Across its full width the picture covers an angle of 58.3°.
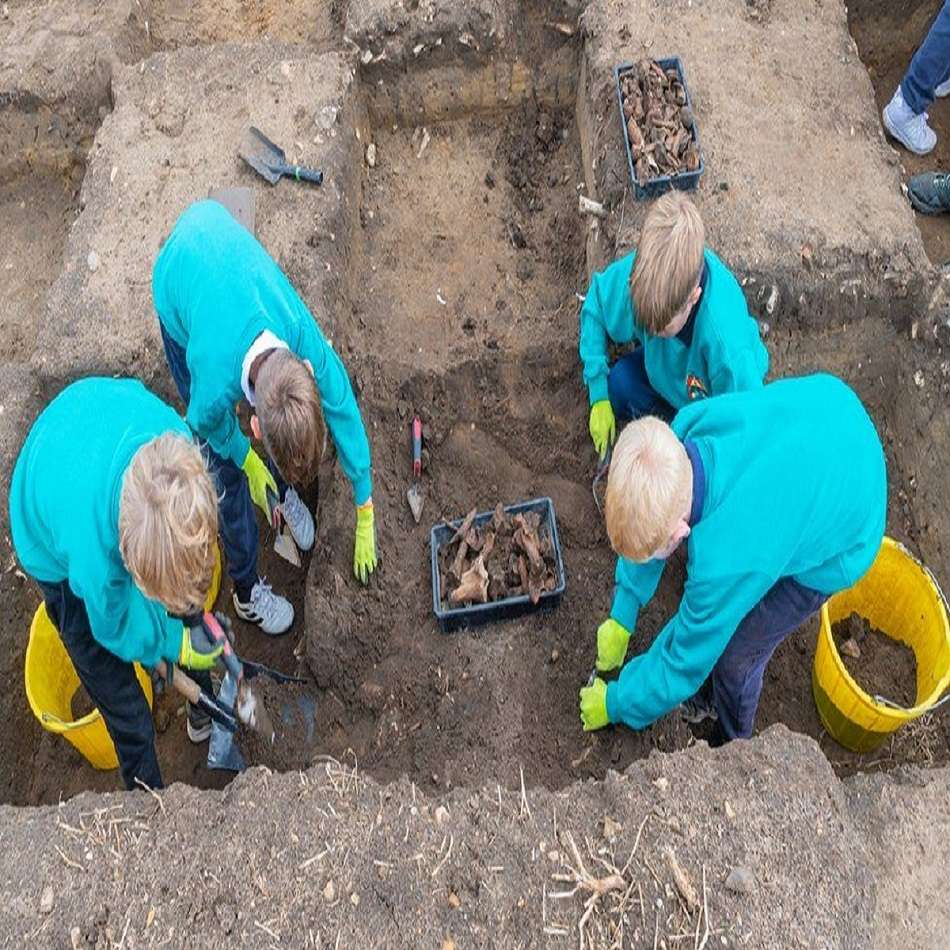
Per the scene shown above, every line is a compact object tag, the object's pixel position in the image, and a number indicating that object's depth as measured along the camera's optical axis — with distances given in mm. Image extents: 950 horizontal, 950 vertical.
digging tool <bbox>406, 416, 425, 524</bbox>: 4320
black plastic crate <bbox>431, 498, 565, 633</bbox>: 3822
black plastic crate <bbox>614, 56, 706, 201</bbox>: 4270
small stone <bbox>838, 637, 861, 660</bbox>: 3879
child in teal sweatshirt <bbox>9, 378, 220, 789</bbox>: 2500
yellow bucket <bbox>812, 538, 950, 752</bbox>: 3426
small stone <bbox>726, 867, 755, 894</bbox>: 2508
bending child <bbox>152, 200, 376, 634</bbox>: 2875
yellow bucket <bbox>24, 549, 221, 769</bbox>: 3574
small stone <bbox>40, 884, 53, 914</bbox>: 2613
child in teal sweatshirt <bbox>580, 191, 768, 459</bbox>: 3105
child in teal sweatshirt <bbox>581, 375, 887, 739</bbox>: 2549
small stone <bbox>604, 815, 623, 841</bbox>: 2629
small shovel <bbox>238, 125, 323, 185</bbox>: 4742
